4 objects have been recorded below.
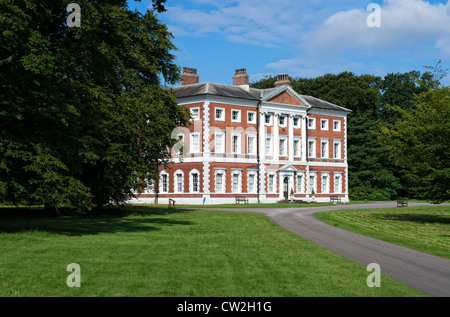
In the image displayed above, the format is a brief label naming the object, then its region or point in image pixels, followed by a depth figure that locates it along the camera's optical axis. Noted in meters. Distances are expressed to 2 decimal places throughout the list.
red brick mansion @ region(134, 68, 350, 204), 61.12
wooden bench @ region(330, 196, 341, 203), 67.00
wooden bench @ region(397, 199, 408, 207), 55.41
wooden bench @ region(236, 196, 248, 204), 61.06
